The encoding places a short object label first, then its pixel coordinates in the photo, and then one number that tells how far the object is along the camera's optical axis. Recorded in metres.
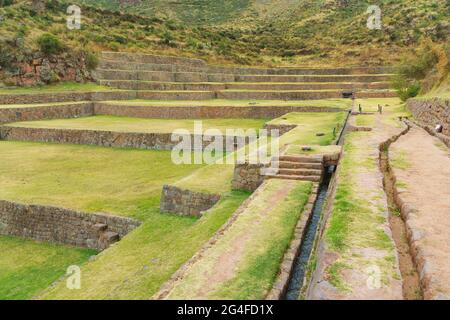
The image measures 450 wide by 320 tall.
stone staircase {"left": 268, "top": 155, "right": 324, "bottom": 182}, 10.82
